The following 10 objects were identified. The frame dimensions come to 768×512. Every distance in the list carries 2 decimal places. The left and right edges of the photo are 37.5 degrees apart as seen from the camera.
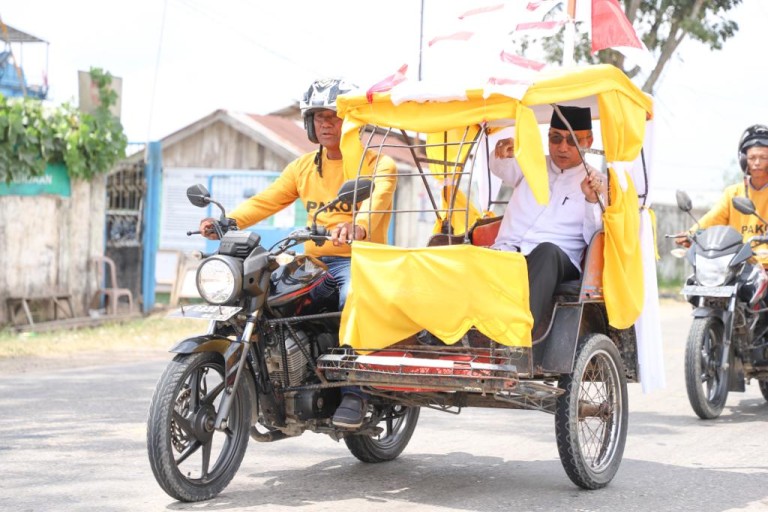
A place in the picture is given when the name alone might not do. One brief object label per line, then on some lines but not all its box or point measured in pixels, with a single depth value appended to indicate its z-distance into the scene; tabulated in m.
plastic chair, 15.97
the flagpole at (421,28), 6.16
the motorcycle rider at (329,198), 5.82
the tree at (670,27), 22.16
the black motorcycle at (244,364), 5.25
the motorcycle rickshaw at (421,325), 5.35
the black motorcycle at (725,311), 8.61
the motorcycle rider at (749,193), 9.11
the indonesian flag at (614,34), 6.79
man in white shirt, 5.92
